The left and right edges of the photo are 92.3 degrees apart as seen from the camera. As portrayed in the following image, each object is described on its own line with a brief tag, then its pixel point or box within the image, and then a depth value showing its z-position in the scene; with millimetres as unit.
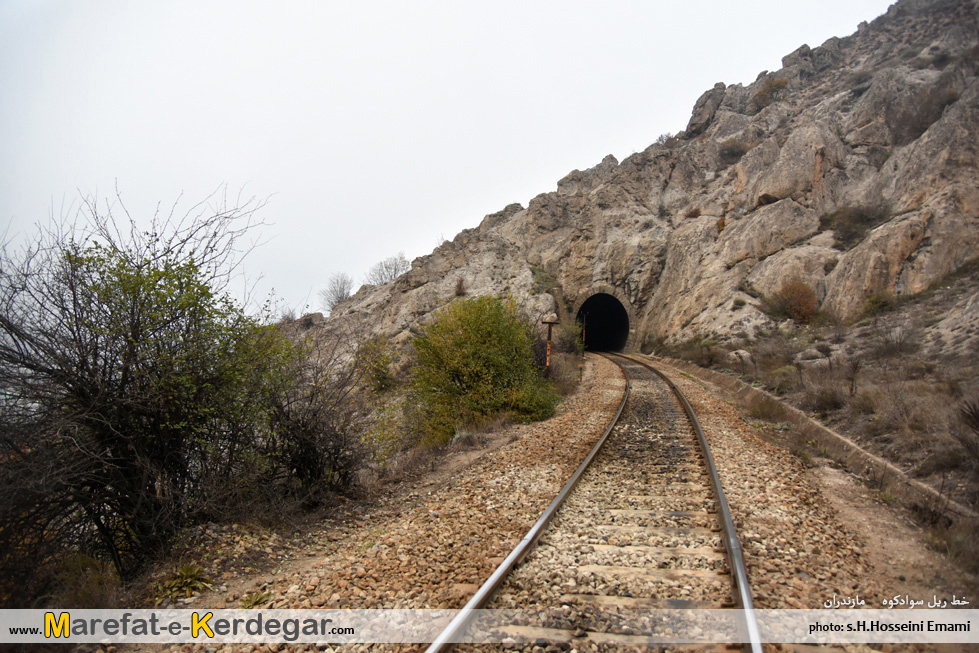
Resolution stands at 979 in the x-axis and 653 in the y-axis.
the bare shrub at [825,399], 10414
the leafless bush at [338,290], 66688
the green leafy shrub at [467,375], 11922
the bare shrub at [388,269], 70062
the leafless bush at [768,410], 11266
